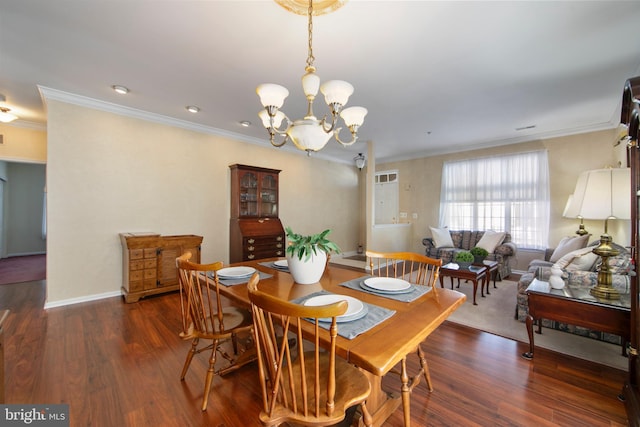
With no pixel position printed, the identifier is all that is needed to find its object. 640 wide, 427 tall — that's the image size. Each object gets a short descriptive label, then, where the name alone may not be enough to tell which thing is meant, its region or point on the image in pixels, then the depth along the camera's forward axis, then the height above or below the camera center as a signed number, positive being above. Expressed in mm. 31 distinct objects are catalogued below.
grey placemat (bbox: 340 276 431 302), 1393 -454
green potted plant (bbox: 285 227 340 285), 1600 -268
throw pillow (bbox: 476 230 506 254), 4614 -468
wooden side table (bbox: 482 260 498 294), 3570 -778
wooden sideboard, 3283 -675
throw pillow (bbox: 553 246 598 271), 2443 -452
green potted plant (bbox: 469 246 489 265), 3650 -582
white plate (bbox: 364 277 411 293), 1475 -436
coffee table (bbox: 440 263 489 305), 3213 -761
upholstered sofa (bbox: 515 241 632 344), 2164 -583
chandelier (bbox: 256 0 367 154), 1629 +728
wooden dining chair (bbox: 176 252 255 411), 1520 -712
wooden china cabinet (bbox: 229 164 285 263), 4379 -71
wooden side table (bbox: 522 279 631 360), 1786 -710
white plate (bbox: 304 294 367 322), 1102 -441
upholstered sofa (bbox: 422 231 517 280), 4434 -628
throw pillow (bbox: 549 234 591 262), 3557 -434
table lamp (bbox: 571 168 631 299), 2240 +183
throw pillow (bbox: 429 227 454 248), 5262 -491
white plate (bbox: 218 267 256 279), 1781 -438
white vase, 1618 -348
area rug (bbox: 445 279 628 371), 2129 -1161
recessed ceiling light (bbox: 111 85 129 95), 2945 +1454
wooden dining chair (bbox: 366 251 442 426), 1286 -768
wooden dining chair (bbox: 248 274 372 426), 881 -661
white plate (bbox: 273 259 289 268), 2147 -437
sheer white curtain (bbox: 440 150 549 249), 4770 +389
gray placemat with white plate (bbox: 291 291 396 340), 1000 -464
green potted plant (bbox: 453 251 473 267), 3641 -636
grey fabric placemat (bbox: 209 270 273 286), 1670 -459
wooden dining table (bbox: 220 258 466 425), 881 -470
